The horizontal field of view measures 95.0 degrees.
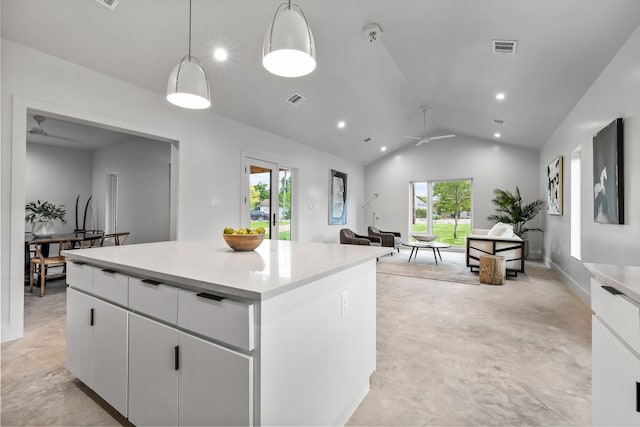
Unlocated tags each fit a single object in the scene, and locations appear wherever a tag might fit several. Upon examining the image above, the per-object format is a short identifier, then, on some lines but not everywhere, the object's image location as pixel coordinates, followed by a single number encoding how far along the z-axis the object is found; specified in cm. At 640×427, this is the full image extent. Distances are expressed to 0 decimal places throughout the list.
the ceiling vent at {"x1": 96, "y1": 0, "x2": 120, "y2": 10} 235
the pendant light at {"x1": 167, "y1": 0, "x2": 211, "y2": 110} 175
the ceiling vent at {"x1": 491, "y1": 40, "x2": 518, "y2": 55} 306
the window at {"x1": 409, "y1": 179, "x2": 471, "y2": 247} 819
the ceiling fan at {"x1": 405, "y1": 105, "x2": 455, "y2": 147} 633
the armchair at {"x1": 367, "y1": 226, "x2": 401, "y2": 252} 714
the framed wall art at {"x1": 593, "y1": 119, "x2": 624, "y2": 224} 260
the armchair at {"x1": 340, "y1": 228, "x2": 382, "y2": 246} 617
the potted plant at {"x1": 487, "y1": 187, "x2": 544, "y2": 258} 677
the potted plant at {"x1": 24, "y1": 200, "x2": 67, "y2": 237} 447
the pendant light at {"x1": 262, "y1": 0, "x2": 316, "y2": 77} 136
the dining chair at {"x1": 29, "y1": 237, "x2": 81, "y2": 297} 387
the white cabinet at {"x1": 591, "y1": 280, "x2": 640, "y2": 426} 98
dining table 398
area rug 495
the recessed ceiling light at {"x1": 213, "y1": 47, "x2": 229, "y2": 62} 319
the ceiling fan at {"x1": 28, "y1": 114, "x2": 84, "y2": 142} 432
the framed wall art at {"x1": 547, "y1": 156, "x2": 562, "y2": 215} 488
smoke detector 335
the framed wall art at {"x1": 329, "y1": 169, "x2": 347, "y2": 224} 765
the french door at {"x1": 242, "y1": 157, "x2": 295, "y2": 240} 507
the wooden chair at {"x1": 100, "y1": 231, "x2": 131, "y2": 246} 607
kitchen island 103
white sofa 507
